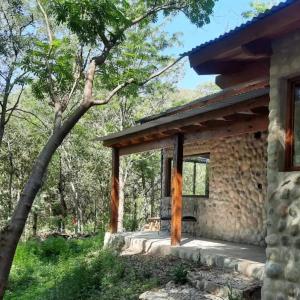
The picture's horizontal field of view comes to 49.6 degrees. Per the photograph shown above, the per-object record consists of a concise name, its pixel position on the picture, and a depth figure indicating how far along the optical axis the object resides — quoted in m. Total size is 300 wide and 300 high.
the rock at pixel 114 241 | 8.52
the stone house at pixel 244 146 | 3.20
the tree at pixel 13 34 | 8.33
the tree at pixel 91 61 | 4.32
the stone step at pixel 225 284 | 4.36
